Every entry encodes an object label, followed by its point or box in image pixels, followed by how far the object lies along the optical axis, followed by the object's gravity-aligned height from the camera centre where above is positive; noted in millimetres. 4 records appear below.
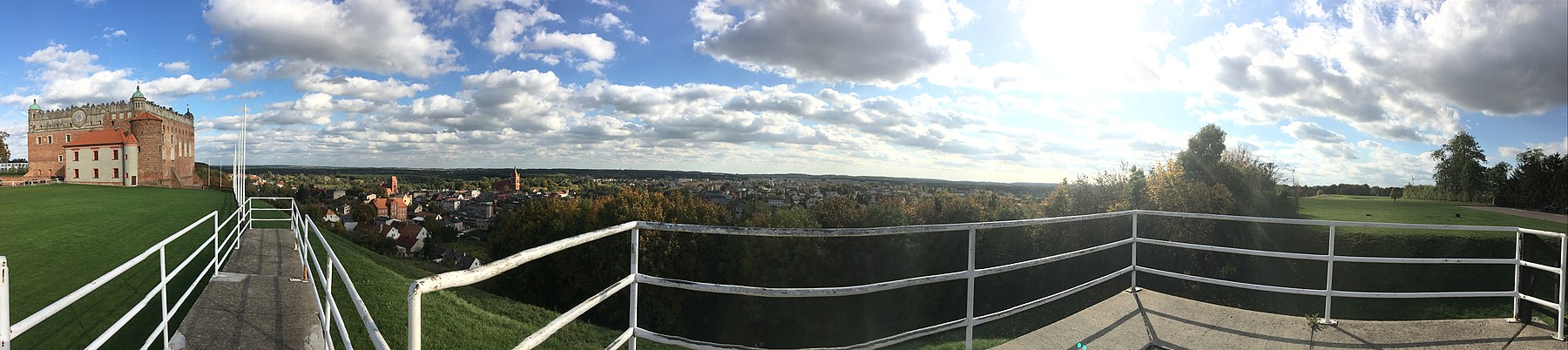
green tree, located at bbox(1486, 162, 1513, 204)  37906 +432
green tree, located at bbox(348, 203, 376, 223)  40625 -3604
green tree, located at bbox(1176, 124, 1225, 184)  29641 +1319
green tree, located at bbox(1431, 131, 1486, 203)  39625 +984
